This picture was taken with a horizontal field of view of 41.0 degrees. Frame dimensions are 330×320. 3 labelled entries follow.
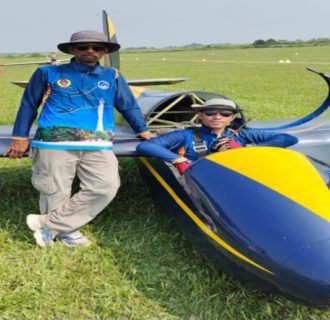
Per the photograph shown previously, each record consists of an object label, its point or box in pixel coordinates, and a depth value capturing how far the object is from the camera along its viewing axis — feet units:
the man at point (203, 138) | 12.92
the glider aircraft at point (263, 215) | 8.18
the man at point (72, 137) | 12.47
